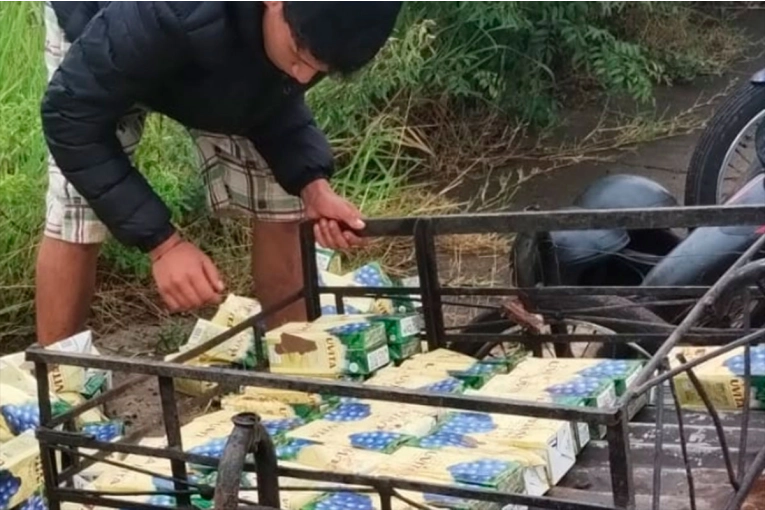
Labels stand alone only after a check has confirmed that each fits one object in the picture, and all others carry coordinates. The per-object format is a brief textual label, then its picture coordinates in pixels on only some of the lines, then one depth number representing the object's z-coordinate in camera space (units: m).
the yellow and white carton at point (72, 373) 3.13
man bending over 2.77
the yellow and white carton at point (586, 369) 2.81
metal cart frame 2.32
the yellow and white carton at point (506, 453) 2.59
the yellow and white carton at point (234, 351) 3.21
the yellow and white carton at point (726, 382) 2.78
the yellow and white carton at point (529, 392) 2.72
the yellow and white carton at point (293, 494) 2.54
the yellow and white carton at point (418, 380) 2.87
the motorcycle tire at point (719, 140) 4.21
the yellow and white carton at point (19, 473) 2.77
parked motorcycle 3.13
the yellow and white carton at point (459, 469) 2.52
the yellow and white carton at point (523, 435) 2.64
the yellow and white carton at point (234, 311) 3.44
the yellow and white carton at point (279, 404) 2.90
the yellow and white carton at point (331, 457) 2.61
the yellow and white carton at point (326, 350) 2.96
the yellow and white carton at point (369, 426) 2.70
